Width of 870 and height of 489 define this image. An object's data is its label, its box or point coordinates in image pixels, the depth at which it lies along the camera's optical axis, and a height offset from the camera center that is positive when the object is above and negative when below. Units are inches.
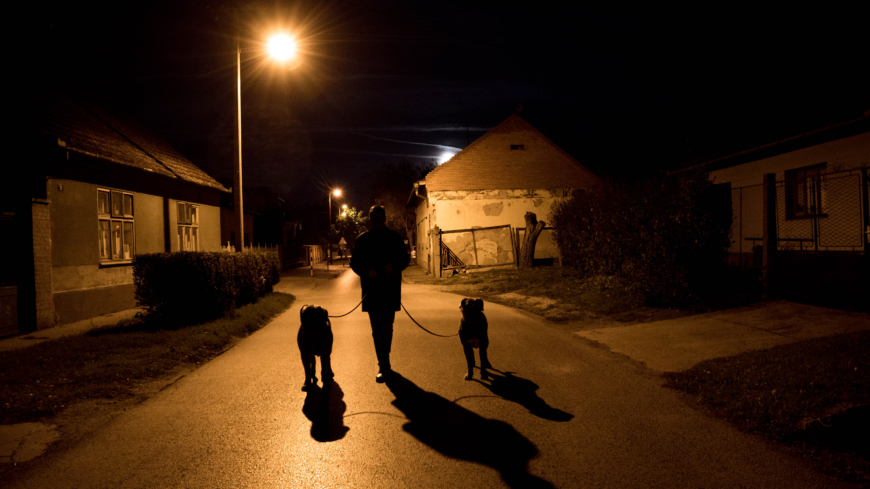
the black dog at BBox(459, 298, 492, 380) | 236.7 -43.4
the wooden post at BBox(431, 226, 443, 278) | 975.0 -34.2
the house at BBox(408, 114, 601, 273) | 1061.1 +99.6
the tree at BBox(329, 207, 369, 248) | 2605.8 +66.1
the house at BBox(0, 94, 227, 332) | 406.6 +28.5
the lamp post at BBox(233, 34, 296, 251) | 557.0 +203.3
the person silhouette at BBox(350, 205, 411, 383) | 238.7 -18.9
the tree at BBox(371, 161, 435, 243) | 2410.9 +209.5
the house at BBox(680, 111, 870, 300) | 347.6 +18.6
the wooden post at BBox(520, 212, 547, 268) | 879.7 -8.6
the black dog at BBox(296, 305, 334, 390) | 216.4 -41.1
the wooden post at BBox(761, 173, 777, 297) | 385.4 -3.3
